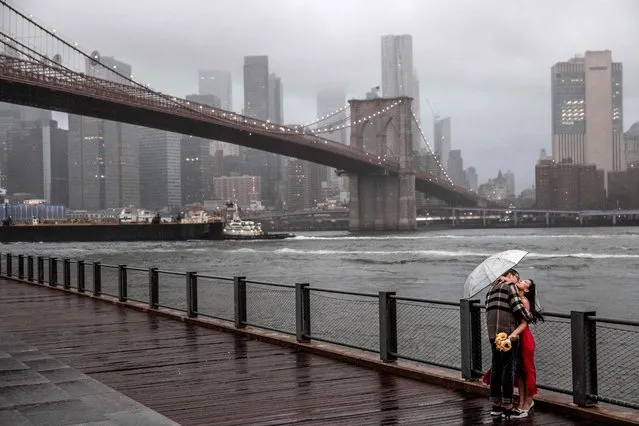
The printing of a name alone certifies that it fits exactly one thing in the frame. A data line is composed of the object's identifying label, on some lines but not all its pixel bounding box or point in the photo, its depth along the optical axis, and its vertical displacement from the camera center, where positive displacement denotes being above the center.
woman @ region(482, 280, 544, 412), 6.77 -1.15
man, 6.70 -0.93
